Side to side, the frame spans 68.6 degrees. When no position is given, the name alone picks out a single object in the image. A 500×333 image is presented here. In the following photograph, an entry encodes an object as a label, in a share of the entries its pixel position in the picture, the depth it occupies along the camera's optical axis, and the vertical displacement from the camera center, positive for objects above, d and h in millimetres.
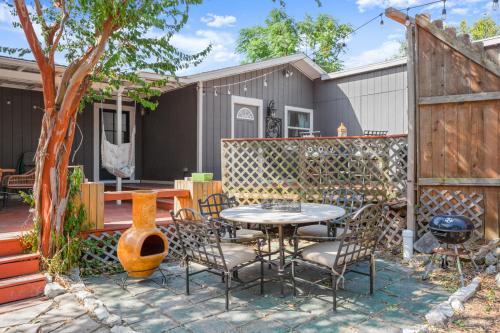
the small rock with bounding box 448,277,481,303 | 3064 -1095
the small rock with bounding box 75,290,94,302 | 3192 -1126
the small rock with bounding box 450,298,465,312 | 2889 -1111
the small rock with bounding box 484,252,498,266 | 3953 -1011
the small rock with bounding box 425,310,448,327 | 2660 -1118
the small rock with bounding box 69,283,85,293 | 3398 -1124
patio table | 3270 -462
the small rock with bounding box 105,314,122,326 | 2745 -1154
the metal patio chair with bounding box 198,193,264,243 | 3846 -734
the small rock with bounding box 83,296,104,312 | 2994 -1129
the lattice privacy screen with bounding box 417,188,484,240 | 4448 -495
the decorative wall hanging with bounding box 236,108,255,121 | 8102 +1181
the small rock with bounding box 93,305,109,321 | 2830 -1140
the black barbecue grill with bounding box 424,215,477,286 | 3666 -642
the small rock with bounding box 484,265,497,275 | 3804 -1083
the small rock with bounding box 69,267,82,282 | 3686 -1103
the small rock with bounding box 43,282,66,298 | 3346 -1127
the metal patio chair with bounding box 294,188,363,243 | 4156 -656
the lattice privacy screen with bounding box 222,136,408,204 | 5160 -31
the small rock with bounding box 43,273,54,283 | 3533 -1067
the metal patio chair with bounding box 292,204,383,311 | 3027 -761
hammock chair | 6770 +181
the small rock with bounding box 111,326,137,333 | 2584 -1154
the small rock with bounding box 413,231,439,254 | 4582 -974
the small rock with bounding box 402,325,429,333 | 2498 -1129
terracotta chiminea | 3764 -786
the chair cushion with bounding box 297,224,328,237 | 4138 -738
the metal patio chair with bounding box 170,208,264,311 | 3082 -782
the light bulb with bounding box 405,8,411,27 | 4746 +1893
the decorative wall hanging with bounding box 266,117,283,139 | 8523 +938
